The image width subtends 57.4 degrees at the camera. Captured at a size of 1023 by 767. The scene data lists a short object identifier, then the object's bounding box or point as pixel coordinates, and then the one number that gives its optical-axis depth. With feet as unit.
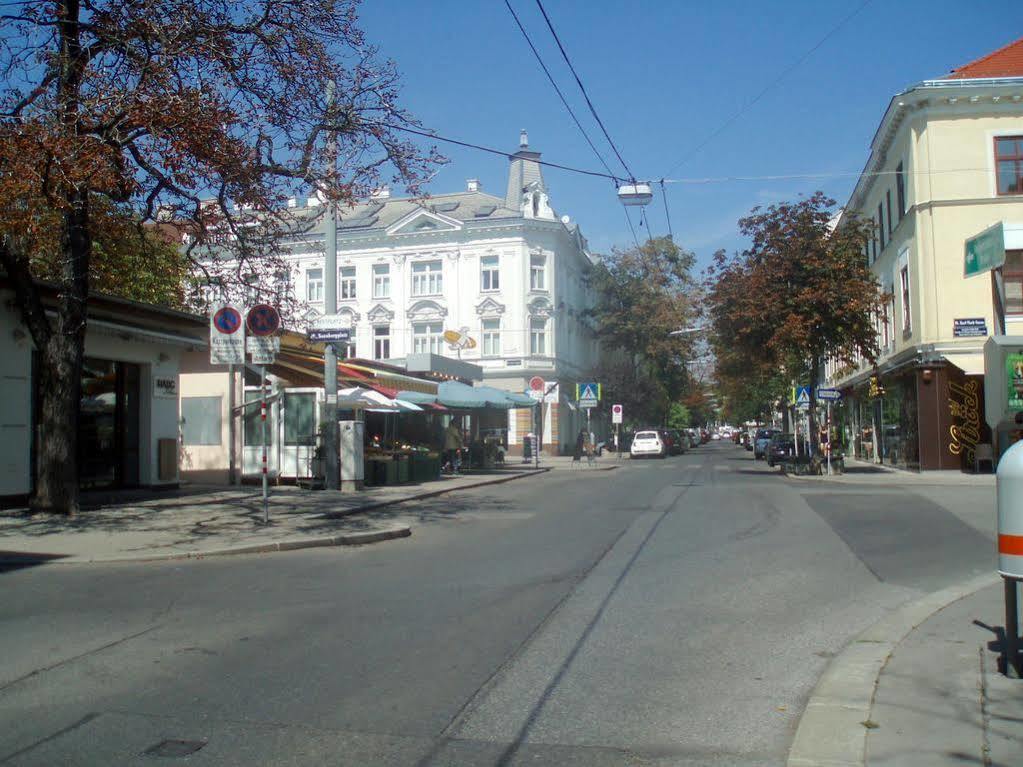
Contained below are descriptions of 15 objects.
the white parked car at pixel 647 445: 171.83
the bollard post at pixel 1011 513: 17.63
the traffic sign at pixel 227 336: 44.57
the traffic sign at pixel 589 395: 120.98
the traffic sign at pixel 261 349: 44.65
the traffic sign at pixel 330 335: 61.52
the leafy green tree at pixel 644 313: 204.74
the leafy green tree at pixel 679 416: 345.31
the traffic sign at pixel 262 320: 44.09
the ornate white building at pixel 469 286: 176.04
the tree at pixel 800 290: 94.53
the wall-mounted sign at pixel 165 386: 61.05
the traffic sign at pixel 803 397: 114.11
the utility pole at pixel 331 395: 64.23
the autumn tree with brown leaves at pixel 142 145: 39.22
